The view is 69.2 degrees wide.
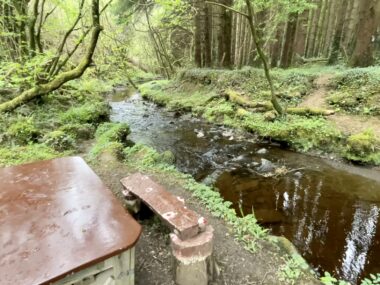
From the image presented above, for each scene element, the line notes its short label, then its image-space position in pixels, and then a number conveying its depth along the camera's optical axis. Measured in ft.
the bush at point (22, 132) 20.04
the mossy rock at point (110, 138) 18.46
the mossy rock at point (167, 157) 19.62
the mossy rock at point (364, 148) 19.16
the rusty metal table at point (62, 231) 5.37
